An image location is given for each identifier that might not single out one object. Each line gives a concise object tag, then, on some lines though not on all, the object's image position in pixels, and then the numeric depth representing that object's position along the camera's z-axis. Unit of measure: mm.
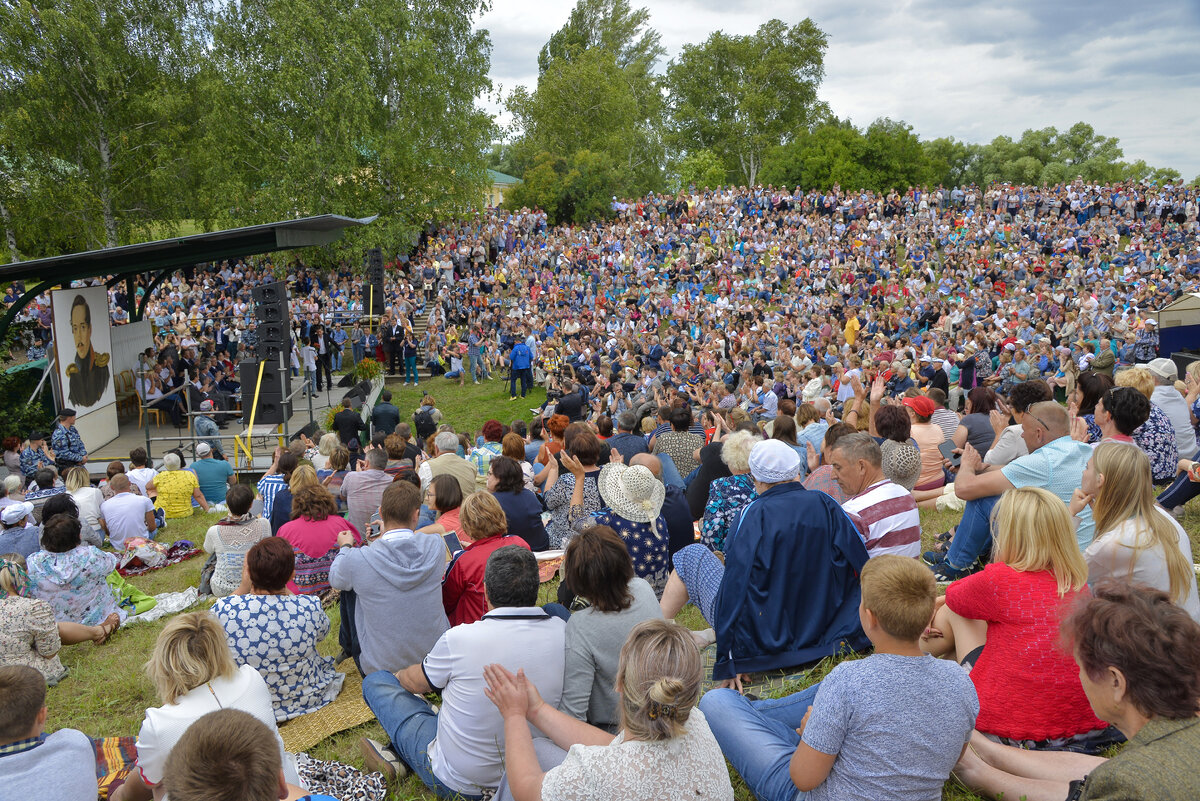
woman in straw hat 4625
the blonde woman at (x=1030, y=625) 2932
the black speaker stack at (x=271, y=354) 14773
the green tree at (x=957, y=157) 59619
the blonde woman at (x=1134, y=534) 3208
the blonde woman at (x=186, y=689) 2900
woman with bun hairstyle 2227
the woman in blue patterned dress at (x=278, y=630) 3945
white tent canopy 12828
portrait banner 14695
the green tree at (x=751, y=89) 52094
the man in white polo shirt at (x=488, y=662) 3080
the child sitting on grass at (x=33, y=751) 2609
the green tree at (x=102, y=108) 26328
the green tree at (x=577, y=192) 36031
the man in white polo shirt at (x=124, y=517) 8273
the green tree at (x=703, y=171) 49750
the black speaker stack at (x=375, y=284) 25656
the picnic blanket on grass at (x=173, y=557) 8281
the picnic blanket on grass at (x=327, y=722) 3990
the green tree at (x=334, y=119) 27766
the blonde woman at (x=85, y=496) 8305
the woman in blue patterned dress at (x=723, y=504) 4863
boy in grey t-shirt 2420
